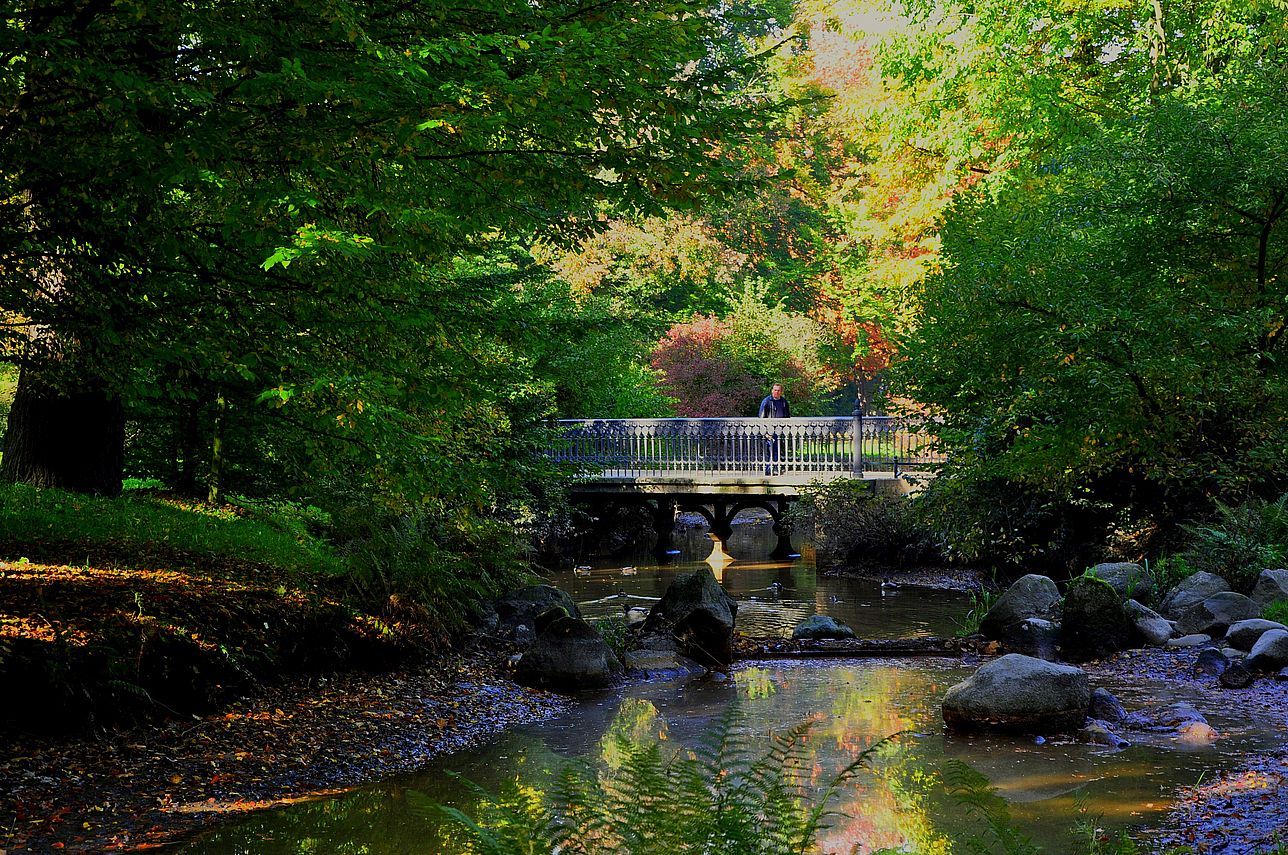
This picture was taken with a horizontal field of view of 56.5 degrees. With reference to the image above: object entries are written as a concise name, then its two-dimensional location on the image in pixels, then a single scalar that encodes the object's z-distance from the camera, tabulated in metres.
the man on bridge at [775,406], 24.70
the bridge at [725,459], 22.41
